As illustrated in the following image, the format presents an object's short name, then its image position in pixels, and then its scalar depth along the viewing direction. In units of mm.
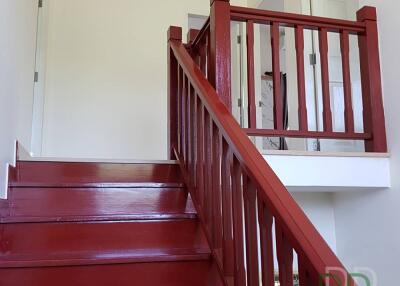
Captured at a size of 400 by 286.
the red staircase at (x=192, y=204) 1221
